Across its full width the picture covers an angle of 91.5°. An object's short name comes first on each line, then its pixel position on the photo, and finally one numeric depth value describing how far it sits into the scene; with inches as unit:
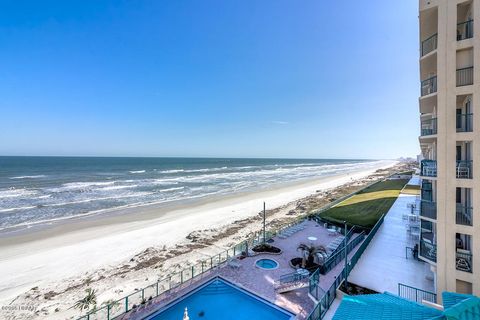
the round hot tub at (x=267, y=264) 565.6
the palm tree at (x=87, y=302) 449.7
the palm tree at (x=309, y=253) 568.1
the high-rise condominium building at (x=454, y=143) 315.6
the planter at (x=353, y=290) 419.5
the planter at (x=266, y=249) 635.3
